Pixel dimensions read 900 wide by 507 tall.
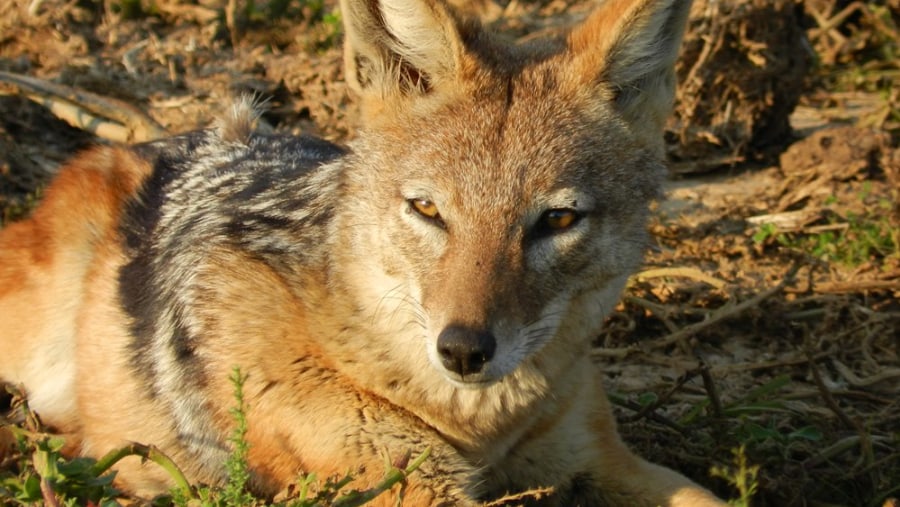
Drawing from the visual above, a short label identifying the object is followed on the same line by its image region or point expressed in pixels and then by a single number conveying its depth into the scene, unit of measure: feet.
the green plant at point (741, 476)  26.91
